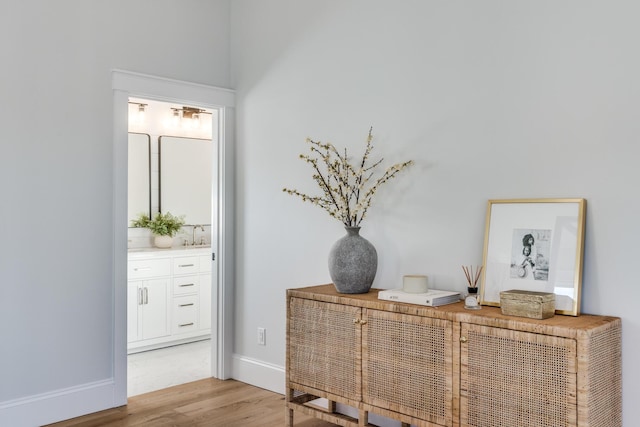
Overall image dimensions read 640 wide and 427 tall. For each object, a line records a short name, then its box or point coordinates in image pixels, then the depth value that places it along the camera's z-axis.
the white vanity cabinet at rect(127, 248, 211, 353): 4.89
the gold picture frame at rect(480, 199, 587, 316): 2.37
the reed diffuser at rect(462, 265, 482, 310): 2.46
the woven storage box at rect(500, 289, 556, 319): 2.20
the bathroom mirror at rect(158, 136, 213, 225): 5.62
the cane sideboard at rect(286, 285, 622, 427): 2.09
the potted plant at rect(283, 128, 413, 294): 2.91
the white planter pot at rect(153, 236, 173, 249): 5.33
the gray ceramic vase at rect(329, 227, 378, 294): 2.90
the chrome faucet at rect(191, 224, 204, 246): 5.81
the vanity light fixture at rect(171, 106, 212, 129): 5.78
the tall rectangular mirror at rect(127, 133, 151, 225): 5.42
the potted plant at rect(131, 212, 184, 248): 5.34
